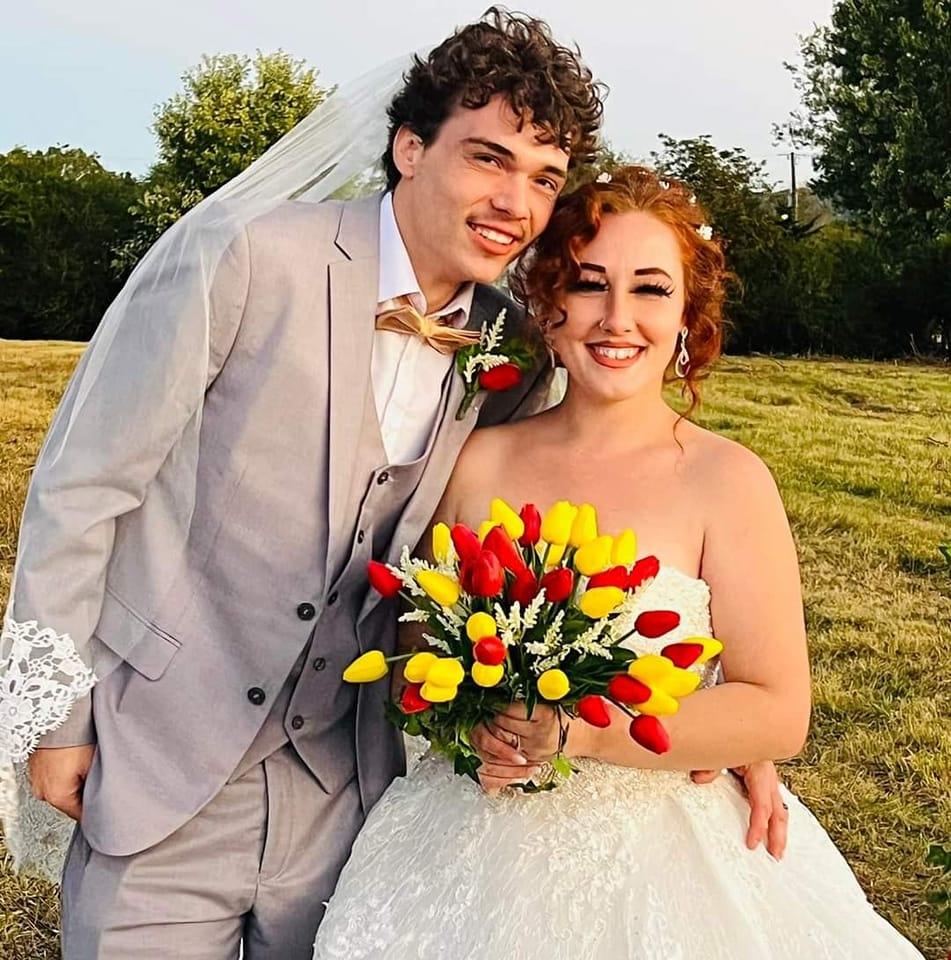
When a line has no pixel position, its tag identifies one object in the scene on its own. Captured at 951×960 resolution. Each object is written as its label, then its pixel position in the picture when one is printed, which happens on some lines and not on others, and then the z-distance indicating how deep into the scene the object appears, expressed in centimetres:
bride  239
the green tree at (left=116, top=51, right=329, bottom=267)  2075
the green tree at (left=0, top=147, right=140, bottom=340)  1523
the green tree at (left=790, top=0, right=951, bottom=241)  1667
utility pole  1660
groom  251
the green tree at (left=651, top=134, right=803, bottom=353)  1309
